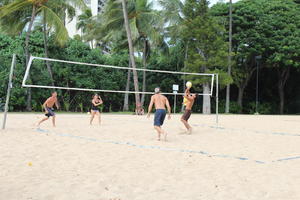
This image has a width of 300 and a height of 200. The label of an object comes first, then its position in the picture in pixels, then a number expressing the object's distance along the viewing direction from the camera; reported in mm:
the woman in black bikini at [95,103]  11742
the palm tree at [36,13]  19406
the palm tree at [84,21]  40312
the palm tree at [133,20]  23766
